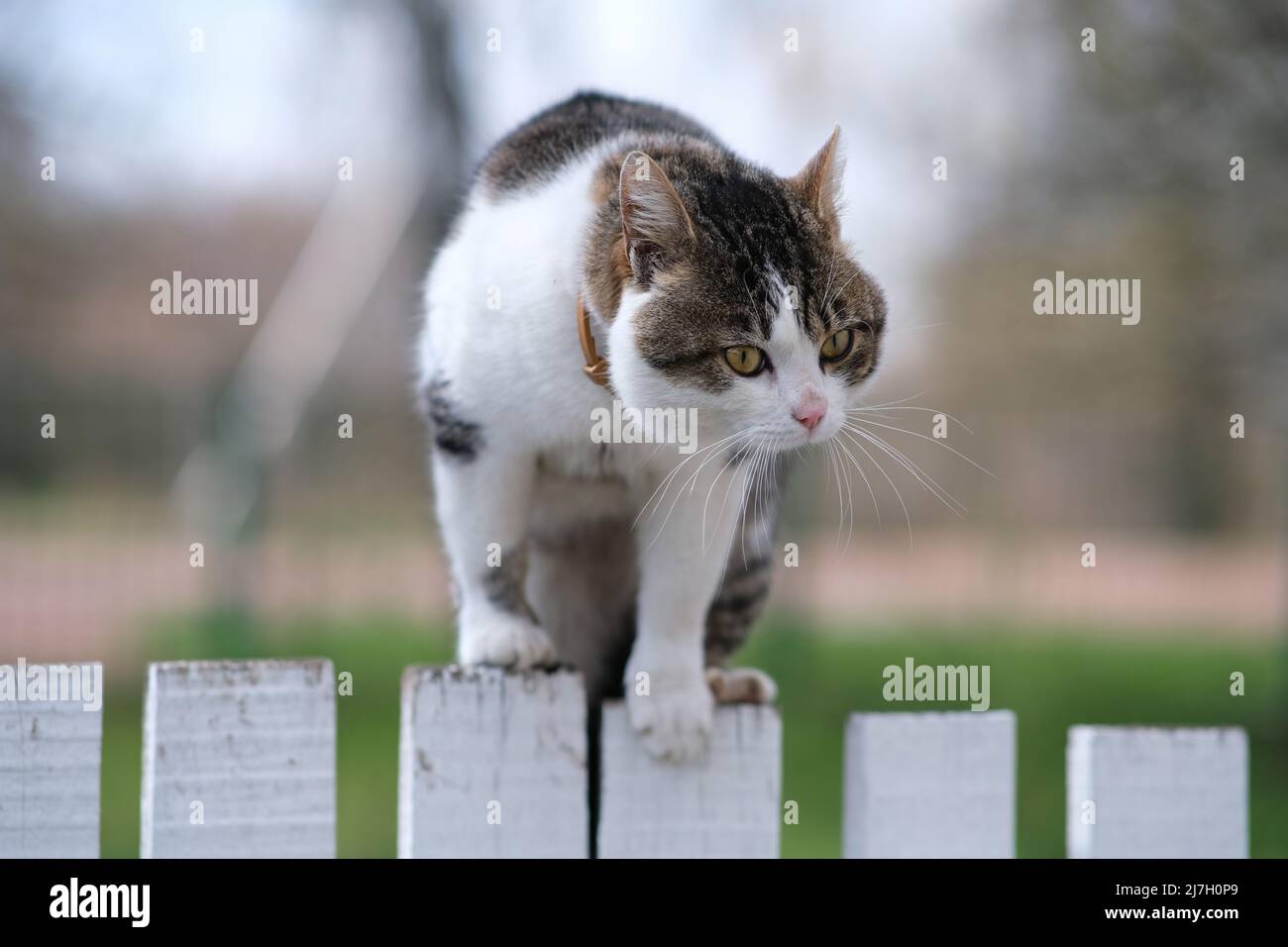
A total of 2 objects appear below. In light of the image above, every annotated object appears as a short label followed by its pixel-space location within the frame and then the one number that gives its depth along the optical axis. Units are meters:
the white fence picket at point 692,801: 1.72
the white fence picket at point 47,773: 1.65
